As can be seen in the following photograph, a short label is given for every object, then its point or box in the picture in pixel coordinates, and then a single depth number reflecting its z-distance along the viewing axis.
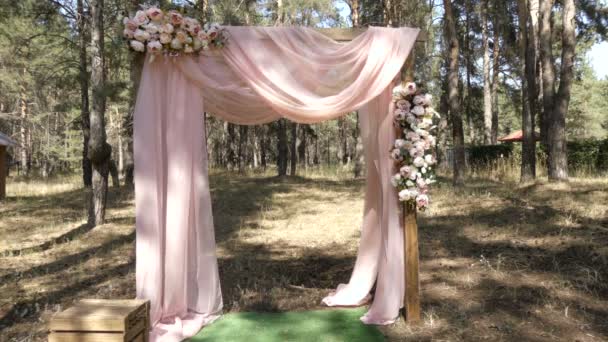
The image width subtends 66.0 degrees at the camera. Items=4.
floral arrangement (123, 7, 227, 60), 3.93
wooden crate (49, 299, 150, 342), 3.08
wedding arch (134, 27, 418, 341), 4.08
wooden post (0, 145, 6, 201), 14.40
